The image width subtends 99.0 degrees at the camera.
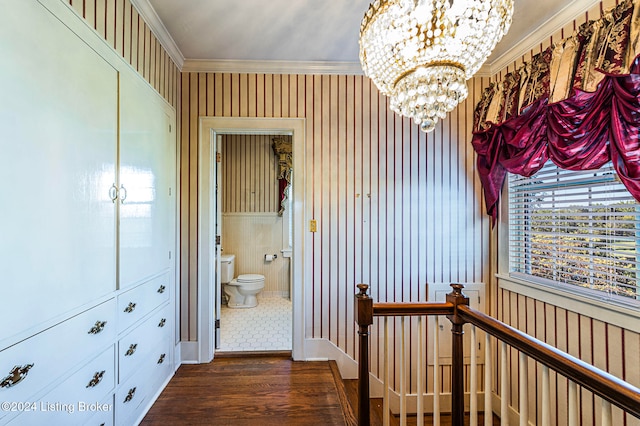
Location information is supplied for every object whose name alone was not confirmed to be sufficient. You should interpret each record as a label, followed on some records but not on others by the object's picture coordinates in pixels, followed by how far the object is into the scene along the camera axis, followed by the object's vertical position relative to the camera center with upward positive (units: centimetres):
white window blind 153 -11
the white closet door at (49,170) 90 +18
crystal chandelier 100 +67
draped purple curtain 137 +50
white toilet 383 -100
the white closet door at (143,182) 154 +21
